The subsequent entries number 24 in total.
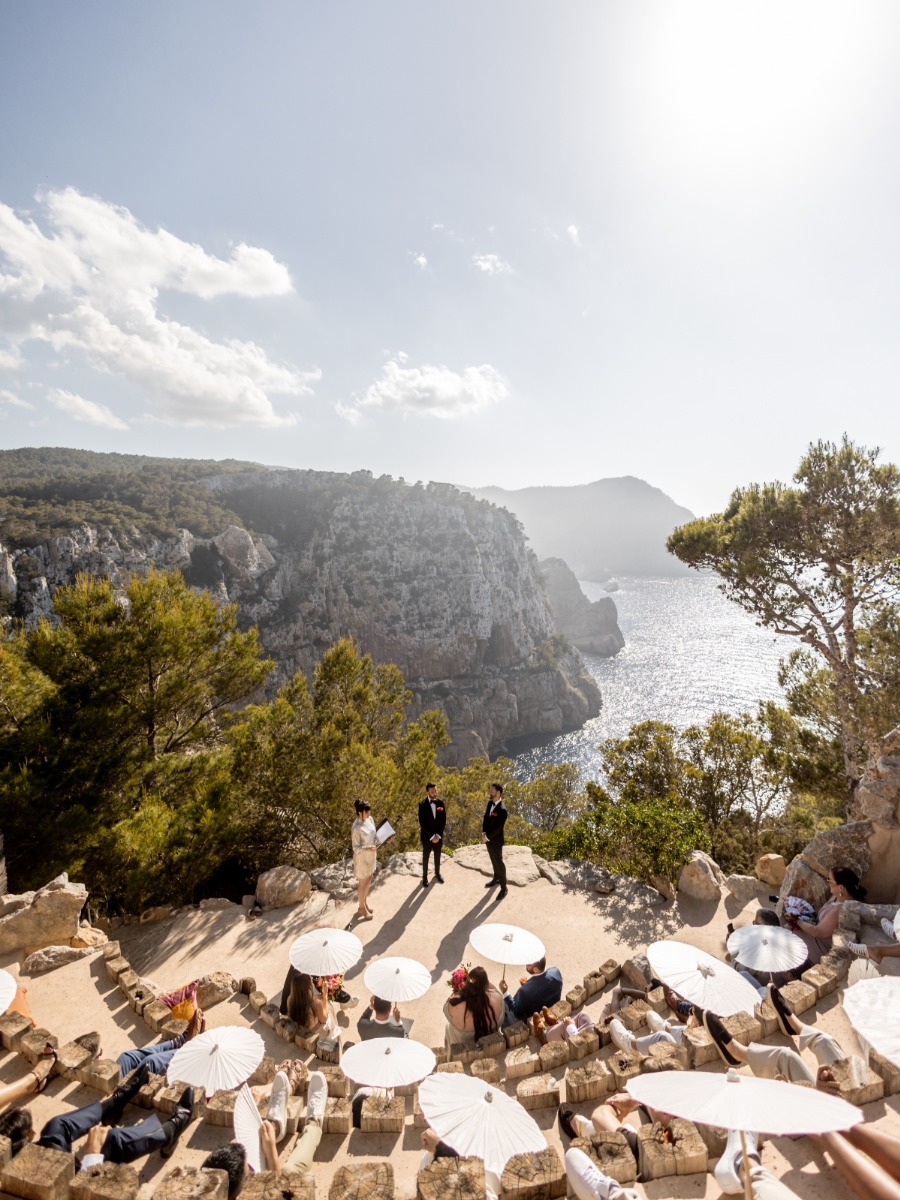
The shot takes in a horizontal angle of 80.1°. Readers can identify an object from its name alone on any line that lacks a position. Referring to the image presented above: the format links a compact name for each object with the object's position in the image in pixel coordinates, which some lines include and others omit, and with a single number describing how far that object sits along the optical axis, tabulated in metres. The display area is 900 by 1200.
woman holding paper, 9.21
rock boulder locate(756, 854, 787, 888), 10.53
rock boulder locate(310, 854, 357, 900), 10.48
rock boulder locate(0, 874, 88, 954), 8.40
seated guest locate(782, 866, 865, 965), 7.41
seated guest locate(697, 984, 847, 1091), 4.78
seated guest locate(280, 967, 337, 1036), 6.67
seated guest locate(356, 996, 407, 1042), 6.37
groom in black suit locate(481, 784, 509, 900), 9.59
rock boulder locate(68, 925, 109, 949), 8.63
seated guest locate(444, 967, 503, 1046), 6.27
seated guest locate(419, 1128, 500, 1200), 3.85
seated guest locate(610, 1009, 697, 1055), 5.76
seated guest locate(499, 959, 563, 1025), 6.66
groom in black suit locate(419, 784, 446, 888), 9.95
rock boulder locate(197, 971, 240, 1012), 7.41
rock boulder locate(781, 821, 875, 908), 8.73
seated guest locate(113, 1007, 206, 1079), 5.70
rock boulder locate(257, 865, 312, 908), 10.26
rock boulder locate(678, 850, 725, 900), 10.27
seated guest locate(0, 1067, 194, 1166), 4.53
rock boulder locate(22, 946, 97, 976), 8.01
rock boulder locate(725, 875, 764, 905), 10.18
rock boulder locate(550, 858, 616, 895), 10.82
